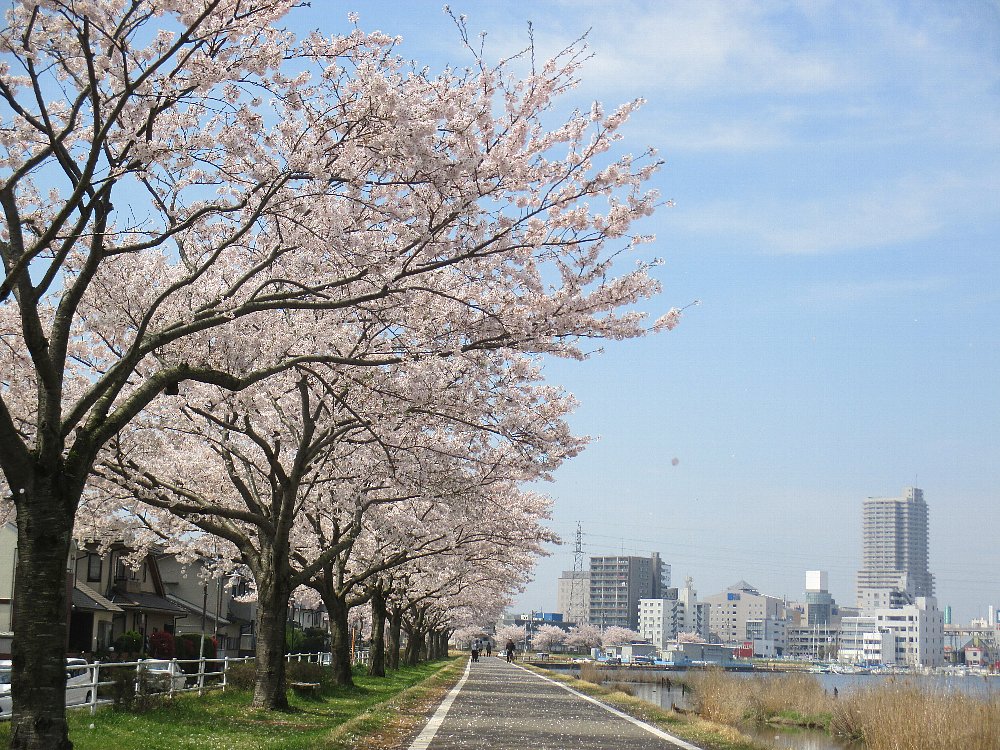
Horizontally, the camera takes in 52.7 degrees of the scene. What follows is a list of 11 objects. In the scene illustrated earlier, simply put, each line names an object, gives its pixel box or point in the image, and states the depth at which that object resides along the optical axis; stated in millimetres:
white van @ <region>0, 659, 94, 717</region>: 19766
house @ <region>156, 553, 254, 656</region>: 58375
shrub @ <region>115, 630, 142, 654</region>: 41344
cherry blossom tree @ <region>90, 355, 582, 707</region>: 15000
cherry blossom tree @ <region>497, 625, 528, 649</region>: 166750
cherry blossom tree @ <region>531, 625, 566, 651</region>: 170200
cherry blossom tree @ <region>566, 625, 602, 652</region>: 177125
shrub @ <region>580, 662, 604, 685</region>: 46688
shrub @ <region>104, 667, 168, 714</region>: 15953
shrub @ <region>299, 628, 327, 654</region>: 59119
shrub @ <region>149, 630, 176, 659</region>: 44281
